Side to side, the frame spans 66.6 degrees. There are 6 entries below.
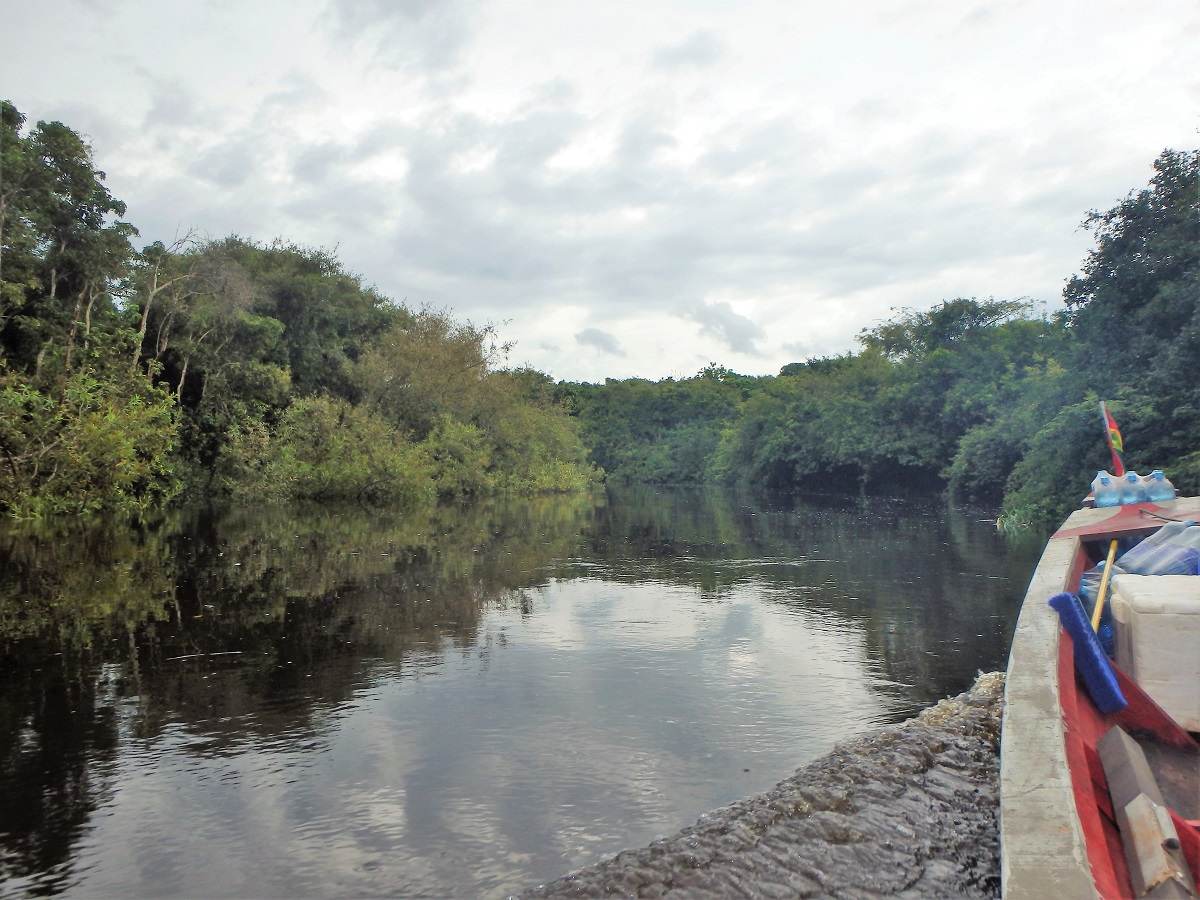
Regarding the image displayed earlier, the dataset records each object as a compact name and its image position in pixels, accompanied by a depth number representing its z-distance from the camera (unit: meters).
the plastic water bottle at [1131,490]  9.14
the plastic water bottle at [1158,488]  8.86
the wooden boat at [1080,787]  2.26
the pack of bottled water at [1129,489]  8.98
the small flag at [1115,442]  9.13
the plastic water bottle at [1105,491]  9.22
